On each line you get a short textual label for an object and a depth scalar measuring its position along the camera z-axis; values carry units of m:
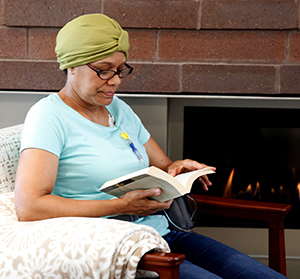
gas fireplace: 4.04
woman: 3.42
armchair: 3.01
